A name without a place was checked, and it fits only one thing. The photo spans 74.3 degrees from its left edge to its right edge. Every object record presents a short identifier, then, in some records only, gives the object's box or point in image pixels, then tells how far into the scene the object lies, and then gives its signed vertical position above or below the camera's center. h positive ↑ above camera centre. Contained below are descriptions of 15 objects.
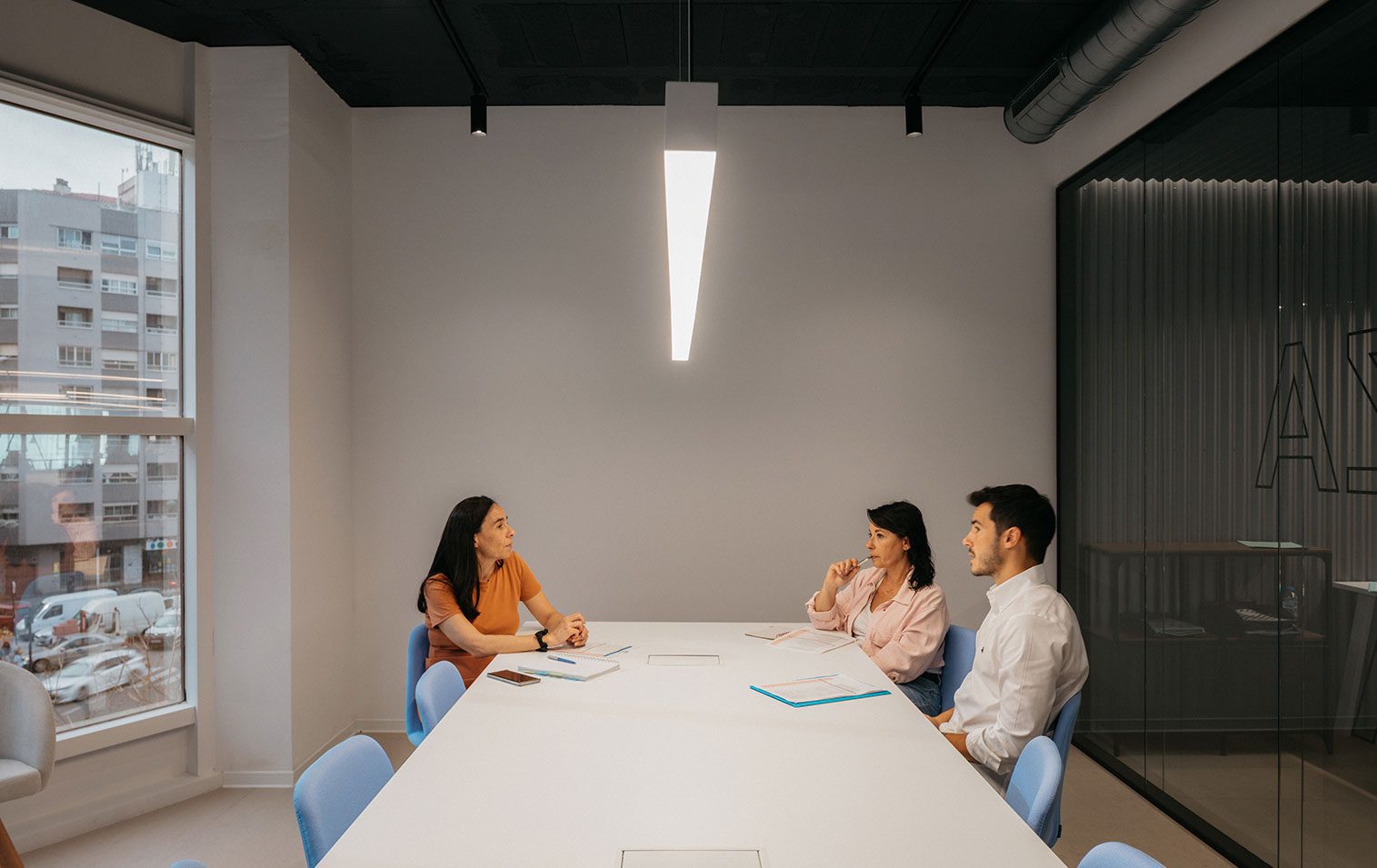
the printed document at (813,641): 3.40 -0.80
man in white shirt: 2.44 -0.59
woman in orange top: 3.34 -0.64
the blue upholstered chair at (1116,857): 1.45 -0.70
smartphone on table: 2.85 -0.78
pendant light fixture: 2.20 +0.66
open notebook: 2.96 -0.79
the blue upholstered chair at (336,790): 1.75 -0.75
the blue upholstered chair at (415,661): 3.33 -0.87
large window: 3.50 +0.08
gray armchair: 3.00 -1.01
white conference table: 1.65 -0.76
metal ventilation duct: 3.41 +1.58
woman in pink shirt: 3.27 -0.67
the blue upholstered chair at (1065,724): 2.49 -0.79
